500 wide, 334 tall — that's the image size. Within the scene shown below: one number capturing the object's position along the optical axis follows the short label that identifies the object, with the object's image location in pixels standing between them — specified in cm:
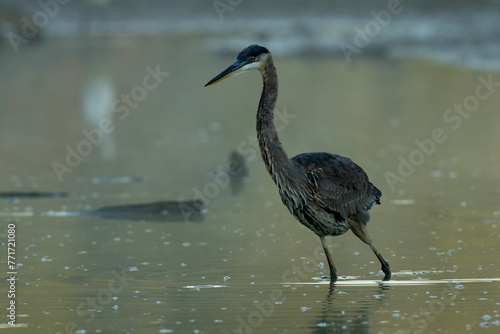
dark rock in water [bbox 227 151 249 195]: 1393
